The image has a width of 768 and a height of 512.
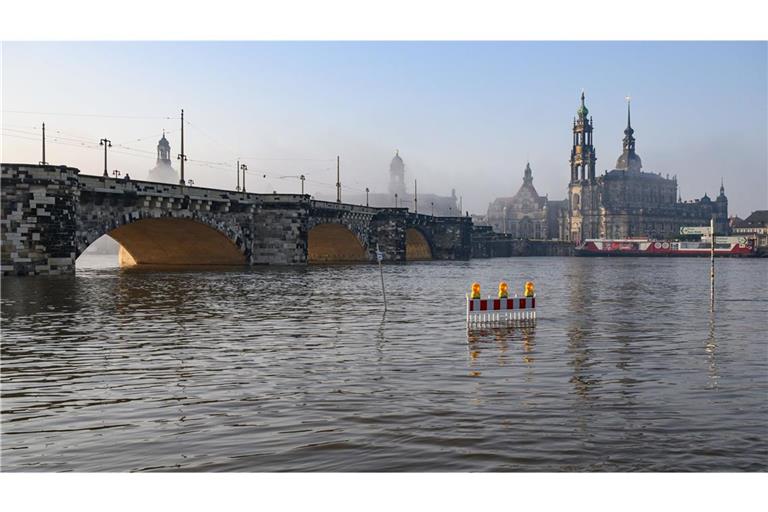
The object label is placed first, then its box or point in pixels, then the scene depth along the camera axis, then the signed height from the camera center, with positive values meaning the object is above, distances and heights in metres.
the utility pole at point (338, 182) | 138.25 +11.07
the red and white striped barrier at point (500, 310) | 29.92 -2.37
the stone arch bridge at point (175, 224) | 61.84 +2.55
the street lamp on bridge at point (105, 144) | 82.71 +10.47
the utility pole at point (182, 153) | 91.81 +10.68
